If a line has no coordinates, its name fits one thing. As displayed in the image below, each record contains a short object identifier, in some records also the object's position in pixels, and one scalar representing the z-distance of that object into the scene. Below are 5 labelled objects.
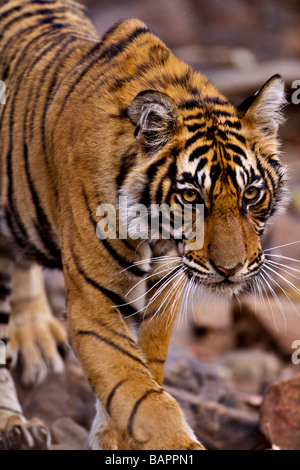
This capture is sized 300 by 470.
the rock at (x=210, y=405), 7.76
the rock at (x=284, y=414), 7.76
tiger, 5.22
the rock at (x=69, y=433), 7.73
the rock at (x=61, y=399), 8.29
